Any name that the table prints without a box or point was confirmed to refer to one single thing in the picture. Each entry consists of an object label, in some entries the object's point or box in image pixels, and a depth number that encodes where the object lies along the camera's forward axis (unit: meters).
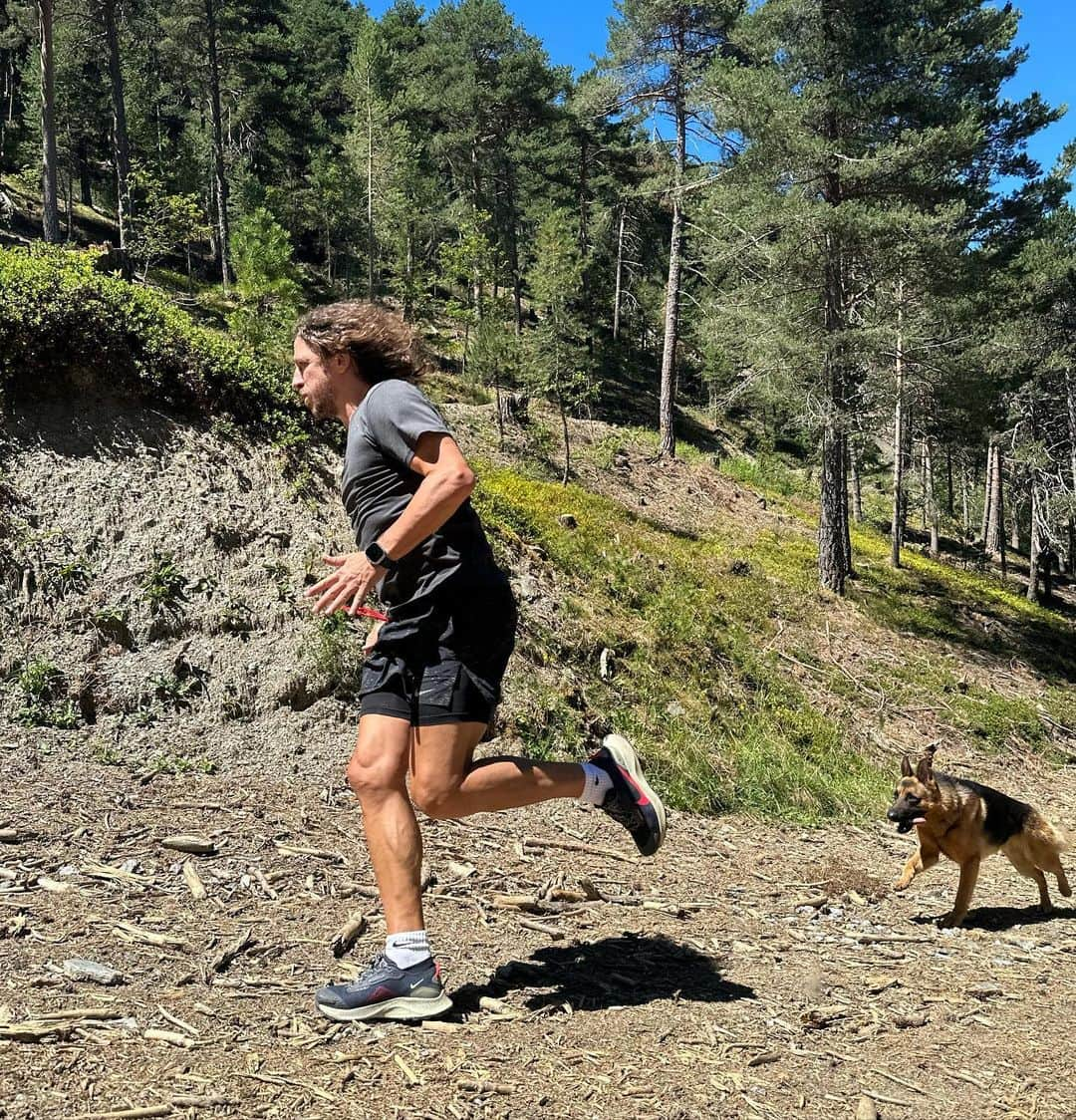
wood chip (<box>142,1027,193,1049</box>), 2.88
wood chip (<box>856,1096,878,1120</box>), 2.82
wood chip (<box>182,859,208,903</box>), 4.08
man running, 3.15
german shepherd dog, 5.74
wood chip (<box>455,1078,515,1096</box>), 2.79
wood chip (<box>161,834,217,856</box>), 4.55
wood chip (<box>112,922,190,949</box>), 3.58
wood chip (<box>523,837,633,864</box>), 5.57
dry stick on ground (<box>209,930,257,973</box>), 3.49
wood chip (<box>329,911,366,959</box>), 3.76
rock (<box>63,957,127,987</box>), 3.22
